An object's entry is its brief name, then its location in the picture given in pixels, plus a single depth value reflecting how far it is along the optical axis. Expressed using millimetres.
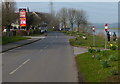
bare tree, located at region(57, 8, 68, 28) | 112000
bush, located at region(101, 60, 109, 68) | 11337
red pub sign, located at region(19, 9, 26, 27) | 48391
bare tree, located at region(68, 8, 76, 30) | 108231
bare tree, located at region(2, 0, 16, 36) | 39150
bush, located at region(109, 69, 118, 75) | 9445
